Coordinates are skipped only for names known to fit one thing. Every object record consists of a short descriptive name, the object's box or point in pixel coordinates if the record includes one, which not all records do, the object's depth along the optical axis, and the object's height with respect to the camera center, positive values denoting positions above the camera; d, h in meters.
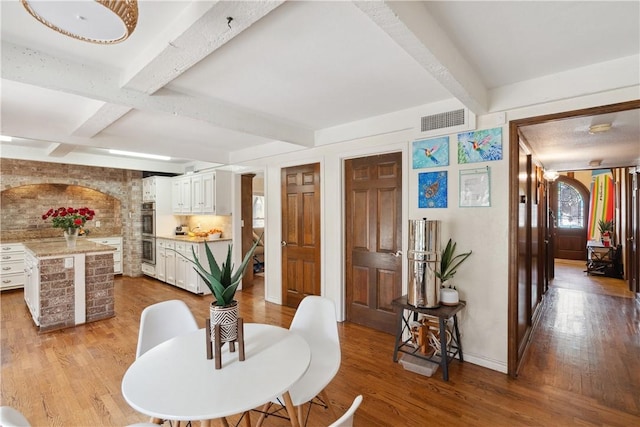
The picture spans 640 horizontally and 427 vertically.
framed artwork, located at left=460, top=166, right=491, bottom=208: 2.71 +0.22
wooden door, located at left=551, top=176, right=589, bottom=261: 8.60 -0.11
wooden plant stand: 1.43 -0.62
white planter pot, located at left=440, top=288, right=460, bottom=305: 2.71 -0.74
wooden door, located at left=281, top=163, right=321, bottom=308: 4.15 -0.27
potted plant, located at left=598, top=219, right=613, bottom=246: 7.03 -0.45
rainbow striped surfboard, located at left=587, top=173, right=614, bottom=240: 7.88 +0.26
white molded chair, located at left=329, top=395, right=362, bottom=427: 0.88 -0.61
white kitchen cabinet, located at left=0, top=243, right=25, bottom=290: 5.32 -0.90
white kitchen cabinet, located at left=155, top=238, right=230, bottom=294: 5.24 -0.89
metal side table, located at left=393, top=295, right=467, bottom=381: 2.53 -1.07
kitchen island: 3.66 -0.89
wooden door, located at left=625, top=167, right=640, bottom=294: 4.90 -0.29
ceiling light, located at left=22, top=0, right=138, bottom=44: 1.09 +0.74
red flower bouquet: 4.23 -0.04
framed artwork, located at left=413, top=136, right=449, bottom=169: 2.94 +0.59
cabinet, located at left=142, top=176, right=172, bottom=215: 6.30 +0.44
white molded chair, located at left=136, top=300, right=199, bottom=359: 1.95 -0.73
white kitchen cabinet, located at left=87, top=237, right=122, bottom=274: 6.50 -0.71
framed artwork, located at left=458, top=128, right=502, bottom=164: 2.67 +0.59
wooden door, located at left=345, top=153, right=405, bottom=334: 3.41 -0.30
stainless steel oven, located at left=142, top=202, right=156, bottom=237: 6.32 -0.11
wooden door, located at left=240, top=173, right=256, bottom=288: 5.58 -0.01
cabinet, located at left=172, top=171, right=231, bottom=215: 5.39 +0.37
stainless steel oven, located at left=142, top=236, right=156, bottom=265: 6.31 -0.76
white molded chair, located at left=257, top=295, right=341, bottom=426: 1.61 -0.87
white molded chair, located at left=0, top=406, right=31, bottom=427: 0.90 -0.62
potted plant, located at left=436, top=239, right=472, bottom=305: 2.71 -0.52
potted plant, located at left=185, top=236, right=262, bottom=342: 1.56 -0.46
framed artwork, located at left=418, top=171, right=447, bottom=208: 2.96 +0.23
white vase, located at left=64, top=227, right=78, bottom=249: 4.28 -0.30
